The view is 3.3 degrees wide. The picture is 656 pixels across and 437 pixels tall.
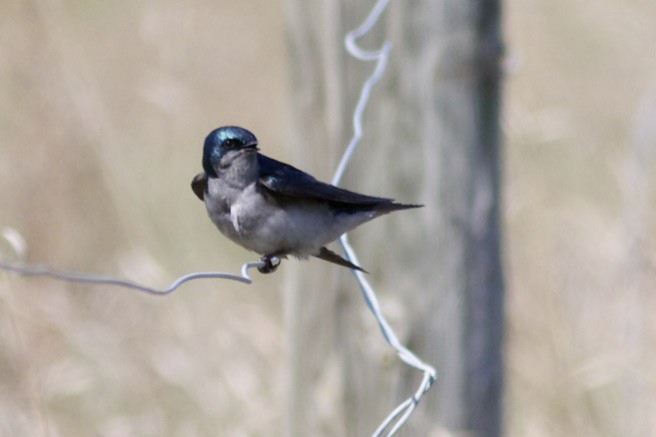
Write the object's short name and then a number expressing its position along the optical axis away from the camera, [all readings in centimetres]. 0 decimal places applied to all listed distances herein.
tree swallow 606
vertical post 614
